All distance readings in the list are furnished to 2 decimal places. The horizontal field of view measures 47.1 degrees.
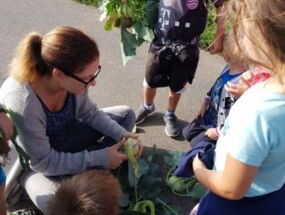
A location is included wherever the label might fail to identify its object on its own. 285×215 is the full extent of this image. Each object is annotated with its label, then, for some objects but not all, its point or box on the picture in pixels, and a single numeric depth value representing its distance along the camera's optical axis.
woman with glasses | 1.62
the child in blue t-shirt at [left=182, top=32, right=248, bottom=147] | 1.87
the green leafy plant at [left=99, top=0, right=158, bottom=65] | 2.21
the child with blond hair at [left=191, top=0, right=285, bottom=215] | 0.87
